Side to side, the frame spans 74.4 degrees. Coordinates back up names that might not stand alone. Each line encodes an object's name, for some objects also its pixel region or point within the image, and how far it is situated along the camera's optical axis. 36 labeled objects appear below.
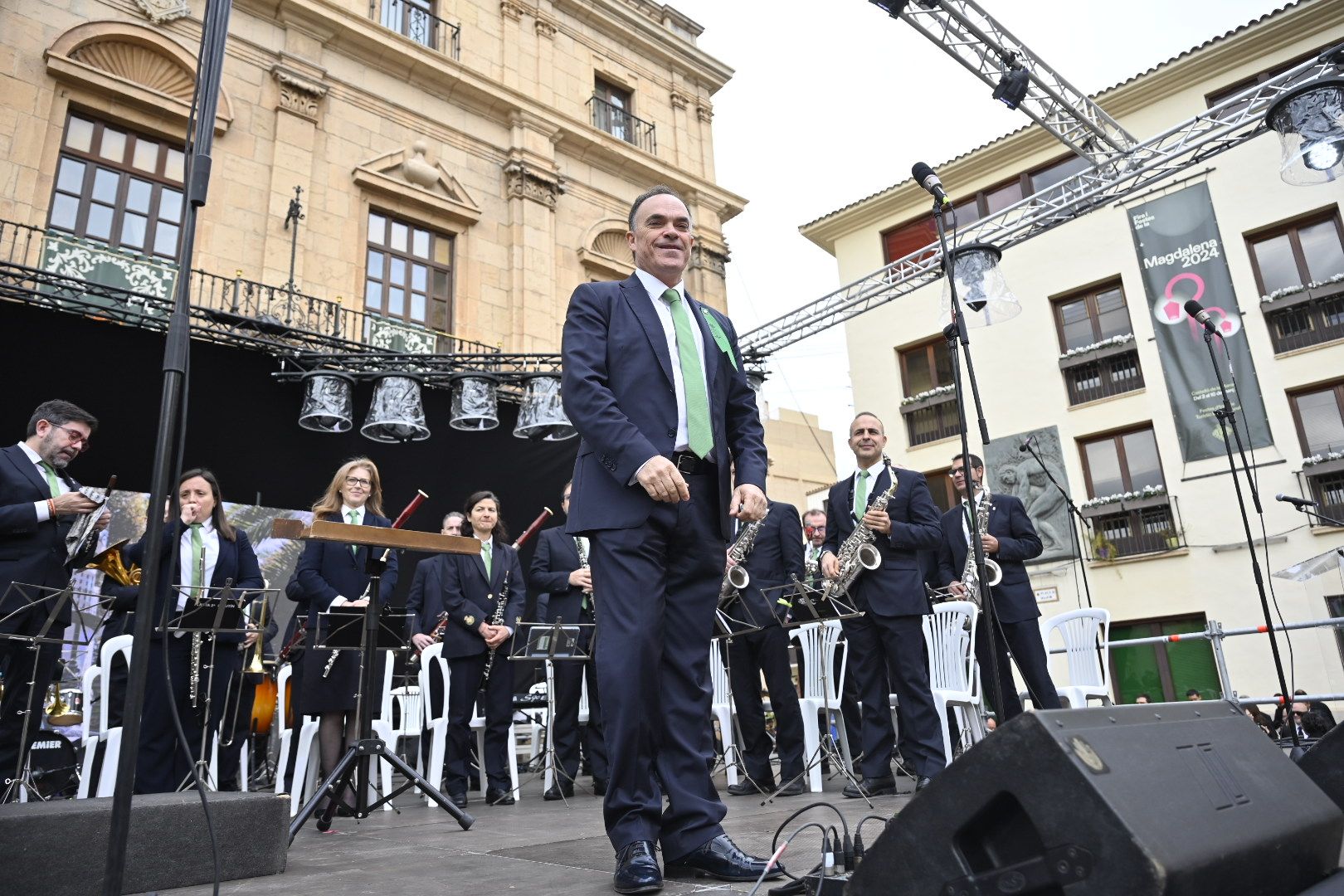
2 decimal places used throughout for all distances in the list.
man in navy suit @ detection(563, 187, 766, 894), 2.36
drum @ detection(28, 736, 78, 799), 5.73
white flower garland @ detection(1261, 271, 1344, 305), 14.60
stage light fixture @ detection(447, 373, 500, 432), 10.27
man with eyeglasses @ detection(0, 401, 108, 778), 4.27
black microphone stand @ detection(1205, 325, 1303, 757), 5.36
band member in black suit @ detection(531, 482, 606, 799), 6.09
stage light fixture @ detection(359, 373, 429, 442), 9.82
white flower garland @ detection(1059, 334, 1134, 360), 16.64
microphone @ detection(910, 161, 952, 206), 4.07
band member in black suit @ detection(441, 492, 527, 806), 5.66
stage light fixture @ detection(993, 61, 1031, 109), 8.62
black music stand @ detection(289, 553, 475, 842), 3.74
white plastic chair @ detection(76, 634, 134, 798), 4.58
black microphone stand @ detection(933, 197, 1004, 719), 3.54
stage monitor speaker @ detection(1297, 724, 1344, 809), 2.03
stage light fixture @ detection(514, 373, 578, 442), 10.66
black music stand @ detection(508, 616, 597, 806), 5.49
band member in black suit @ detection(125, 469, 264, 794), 4.41
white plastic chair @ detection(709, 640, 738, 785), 6.19
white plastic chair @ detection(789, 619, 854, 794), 5.53
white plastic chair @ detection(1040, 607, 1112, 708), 5.69
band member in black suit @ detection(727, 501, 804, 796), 5.63
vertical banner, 15.32
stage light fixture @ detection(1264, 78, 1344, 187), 6.86
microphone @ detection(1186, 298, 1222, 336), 6.67
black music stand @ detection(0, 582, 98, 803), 4.23
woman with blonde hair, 4.95
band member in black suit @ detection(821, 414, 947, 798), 4.94
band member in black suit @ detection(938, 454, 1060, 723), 5.42
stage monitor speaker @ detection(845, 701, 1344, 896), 1.24
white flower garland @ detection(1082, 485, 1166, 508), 15.70
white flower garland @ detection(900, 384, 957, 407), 18.70
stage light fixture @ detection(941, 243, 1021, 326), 8.52
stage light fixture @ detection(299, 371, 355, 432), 9.59
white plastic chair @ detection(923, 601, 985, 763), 5.31
